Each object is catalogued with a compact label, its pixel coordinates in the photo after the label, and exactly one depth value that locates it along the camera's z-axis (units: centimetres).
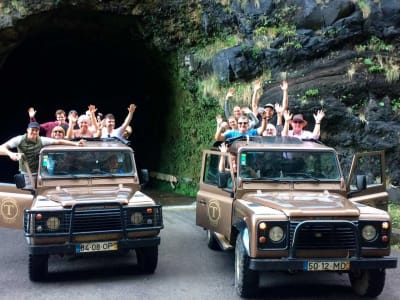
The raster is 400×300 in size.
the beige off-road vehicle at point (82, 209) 732
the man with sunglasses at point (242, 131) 923
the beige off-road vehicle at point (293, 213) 643
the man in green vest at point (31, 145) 889
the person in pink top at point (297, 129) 951
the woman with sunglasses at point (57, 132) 976
